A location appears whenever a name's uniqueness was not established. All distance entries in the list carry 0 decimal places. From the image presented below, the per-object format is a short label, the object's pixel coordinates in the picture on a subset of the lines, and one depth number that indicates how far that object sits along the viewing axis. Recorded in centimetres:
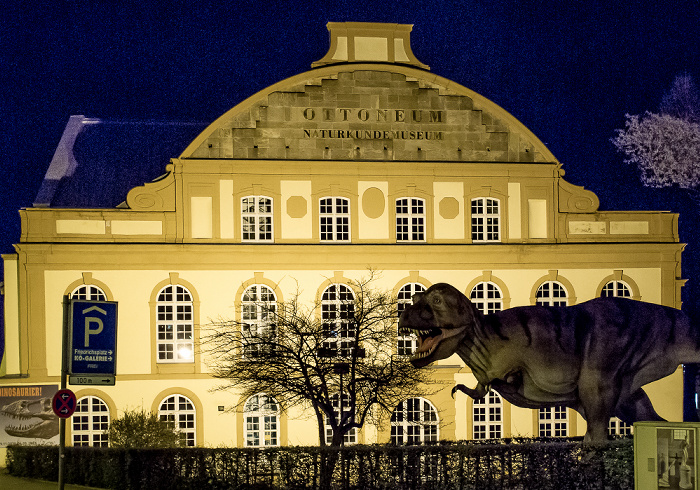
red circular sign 1722
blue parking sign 1772
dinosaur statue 1647
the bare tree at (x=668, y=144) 4356
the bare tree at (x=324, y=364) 2458
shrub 2836
